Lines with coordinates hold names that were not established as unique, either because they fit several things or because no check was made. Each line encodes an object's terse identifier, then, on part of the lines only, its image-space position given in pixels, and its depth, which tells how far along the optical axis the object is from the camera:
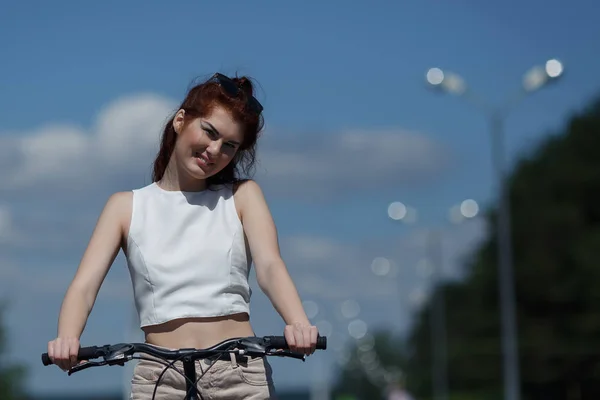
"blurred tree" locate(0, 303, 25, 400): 74.12
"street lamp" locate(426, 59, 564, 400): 26.21
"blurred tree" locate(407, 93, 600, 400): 64.31
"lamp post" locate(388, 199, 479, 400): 34.75
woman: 4.62
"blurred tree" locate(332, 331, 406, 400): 142.04
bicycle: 4.36
